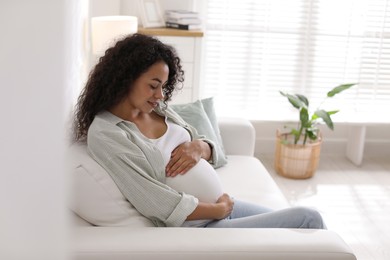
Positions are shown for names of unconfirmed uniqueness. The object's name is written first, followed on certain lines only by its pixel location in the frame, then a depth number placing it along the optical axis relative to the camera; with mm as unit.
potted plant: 3795
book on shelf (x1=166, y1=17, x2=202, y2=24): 3627
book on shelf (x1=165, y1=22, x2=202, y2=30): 3629
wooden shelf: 3570
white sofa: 1519
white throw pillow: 1655
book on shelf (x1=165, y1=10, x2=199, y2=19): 3627
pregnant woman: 1687
